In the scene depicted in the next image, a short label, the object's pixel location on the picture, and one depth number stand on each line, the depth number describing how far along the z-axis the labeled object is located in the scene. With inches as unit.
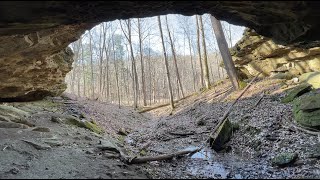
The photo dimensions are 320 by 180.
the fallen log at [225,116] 307.4
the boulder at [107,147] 258.5
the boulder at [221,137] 291.1
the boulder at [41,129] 280.4
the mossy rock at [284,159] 218.3
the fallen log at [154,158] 227.6
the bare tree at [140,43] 880.5
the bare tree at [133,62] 772.1
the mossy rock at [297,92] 350.3
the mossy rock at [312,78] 369.4
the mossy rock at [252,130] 292.9
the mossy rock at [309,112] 265.9
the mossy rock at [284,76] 466.8
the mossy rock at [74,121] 349.4
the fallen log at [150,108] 756.1
